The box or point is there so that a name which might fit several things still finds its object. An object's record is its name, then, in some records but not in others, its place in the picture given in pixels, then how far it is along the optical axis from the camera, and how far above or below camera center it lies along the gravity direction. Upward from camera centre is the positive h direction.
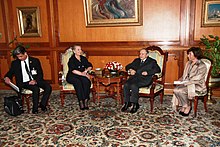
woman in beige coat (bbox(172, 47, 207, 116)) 4.10 -0.68
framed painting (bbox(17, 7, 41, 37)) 5.85 +0.57
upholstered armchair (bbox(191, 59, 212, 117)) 4.15 -0.66
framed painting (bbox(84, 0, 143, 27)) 5.26 +0.66
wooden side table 4.58 -0.95
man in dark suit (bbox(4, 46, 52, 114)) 4.54 -0.59
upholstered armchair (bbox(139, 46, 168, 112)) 4.38 -0.71
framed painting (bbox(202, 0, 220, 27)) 4.86 +0.54
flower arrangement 4.77 -0.45
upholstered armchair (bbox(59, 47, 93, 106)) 4.79 -0.66
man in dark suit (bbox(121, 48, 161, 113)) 4.43 -0.66
